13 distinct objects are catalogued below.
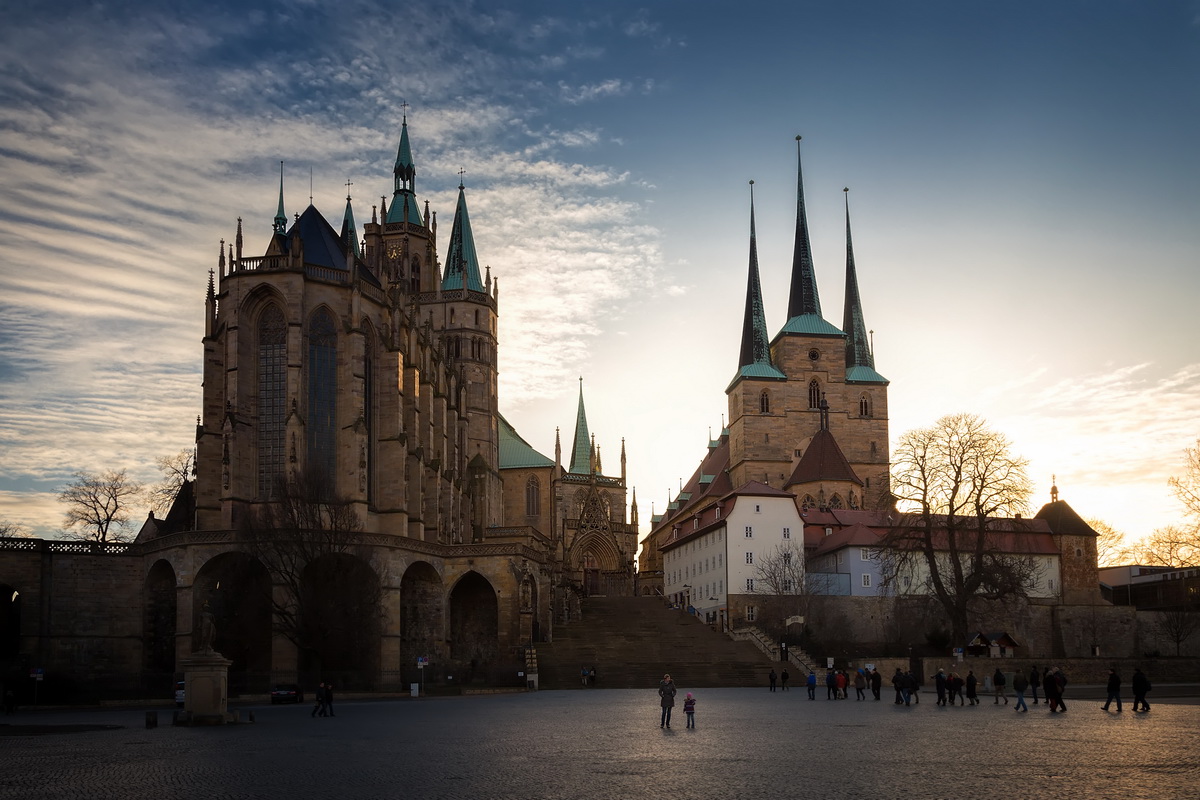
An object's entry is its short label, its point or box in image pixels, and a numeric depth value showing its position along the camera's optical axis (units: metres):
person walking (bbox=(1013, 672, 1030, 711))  36.34
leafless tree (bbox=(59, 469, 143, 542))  77.12
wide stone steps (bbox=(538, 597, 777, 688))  58.41
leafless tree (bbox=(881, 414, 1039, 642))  59.53
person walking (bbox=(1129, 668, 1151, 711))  33.00
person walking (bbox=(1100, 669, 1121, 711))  33.94
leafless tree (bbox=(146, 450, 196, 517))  78.88
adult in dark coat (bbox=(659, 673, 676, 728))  30.02
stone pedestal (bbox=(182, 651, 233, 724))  34.03
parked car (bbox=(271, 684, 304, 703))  47.62
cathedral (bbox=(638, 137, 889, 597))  107.88
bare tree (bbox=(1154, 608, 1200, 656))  75.06
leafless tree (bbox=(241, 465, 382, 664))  53.44
